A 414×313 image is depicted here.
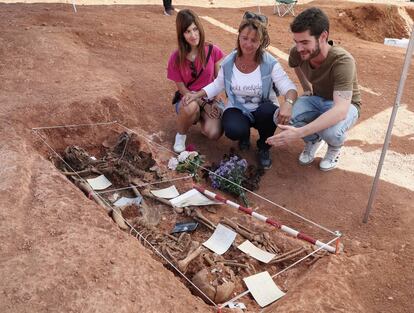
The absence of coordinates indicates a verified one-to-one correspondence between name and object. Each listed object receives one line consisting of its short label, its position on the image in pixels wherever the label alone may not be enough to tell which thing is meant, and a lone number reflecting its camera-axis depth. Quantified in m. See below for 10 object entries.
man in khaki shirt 3.42
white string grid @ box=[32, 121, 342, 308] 2.86
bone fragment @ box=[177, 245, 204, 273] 3.07
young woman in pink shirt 4.36
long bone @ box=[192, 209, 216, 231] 3.57
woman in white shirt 3.81
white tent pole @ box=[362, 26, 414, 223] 2.96
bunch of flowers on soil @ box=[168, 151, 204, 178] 4.26
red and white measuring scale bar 3.25
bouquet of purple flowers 3.99
